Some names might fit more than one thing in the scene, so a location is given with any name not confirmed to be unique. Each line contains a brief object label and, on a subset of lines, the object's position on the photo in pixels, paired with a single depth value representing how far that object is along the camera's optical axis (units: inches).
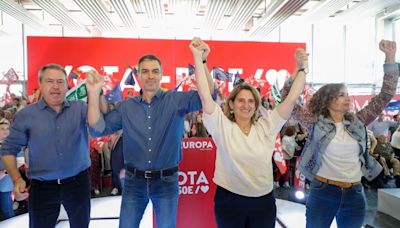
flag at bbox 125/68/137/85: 123.3
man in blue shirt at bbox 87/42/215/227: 76.0
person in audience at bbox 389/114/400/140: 271.0
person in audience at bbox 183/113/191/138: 211.0
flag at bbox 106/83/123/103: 98.0
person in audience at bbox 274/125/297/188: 194.1
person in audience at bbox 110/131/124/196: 188.2
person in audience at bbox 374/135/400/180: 233.9
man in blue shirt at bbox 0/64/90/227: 73.8
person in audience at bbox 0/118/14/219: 146.4
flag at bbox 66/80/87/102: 86.8
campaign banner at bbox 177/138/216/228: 104.2
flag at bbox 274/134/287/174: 142.2
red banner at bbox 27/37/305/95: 239.1
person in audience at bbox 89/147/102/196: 202.1
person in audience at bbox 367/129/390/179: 224.1
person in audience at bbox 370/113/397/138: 246.8
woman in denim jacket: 76.0
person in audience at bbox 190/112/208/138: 203.9
